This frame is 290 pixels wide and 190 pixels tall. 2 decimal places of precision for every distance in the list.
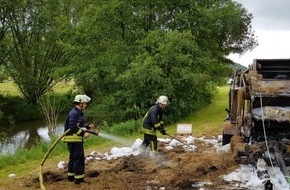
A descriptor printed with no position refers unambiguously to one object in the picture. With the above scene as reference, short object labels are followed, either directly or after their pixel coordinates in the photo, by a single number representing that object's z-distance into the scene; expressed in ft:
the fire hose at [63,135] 31.39
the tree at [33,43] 111.04
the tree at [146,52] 75.15
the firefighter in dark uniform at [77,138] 31.83
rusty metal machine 33.32
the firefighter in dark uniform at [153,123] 38.68
